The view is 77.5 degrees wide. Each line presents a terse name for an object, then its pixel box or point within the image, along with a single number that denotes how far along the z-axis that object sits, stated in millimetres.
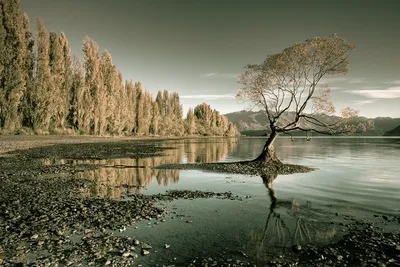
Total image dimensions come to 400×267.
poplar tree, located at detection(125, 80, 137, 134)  104625
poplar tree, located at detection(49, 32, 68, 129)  65875
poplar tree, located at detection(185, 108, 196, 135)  163675
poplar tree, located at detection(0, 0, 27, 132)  53469
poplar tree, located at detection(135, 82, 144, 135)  110688
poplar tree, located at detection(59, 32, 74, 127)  71350
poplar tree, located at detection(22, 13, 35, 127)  58656
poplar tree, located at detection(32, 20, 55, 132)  60531
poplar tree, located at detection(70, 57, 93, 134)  74688
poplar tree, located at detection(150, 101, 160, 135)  123438
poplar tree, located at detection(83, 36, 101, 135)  78125
